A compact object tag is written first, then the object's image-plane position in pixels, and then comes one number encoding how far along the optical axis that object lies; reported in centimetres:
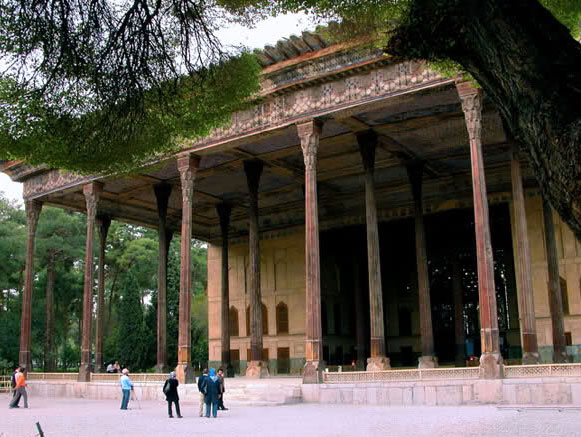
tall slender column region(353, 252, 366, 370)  3016
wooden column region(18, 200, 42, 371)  2775
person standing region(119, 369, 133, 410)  1798
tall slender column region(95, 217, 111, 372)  3073
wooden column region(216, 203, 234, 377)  3030
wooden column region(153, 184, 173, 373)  2758
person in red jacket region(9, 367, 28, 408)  1935
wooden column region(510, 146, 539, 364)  1788
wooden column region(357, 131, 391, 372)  2033
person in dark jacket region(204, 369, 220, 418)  1495
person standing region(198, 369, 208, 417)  1512
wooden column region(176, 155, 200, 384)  2186
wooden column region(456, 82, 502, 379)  1628
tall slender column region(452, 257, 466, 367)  2712
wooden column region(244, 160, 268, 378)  2441
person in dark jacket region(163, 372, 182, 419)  1506
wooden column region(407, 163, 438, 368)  2242
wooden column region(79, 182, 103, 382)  2523
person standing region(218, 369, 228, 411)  1644
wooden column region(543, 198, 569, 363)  2048
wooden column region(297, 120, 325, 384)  1902
